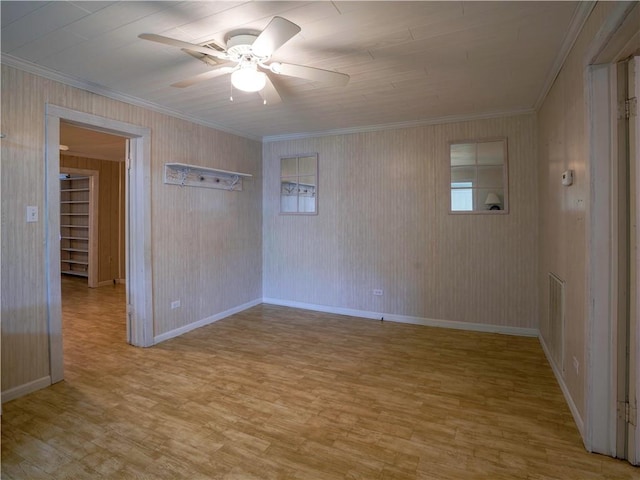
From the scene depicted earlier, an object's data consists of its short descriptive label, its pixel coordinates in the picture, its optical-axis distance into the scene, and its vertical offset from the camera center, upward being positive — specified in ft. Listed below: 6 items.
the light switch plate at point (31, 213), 8.57 +0.52
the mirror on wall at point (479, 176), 12.92 +2.19
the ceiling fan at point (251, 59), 5.88 +3.49
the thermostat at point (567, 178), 7.50 +1.22
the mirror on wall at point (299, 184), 16.29 +2.40
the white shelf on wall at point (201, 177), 12.45 +2.31
